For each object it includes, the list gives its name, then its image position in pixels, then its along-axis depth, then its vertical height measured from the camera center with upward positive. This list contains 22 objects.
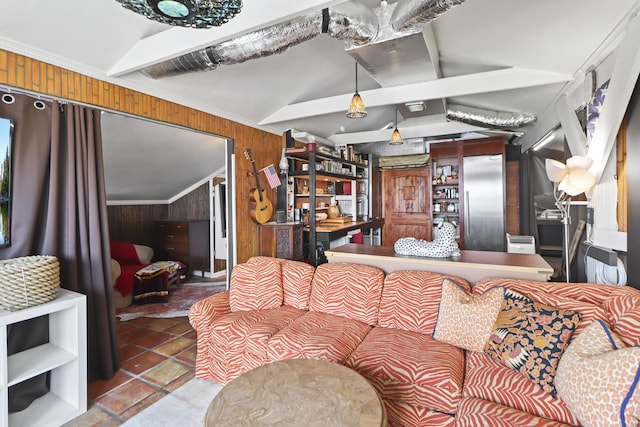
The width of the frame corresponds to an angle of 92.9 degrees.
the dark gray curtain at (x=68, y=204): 2.04 +0.08
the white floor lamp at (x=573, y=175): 2.23 +0.25
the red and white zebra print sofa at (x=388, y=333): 1.43 -0.81
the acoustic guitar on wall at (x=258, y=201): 4.16 +0.16
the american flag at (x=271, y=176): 4.36 +0.52
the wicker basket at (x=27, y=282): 1.72 -0.39
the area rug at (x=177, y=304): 3.61 -1.17
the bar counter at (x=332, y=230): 4.43 -0.29
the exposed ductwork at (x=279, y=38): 2.13 +1.27
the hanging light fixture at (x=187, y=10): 1.12 +0.79
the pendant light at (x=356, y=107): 2.86 +0.97
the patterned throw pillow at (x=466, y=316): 1.76 -0.65
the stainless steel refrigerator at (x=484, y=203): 5.04 +0.10
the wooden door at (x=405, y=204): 6.31 +0.12
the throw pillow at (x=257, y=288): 2.50 -0.63
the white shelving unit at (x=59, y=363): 1.81 -0.90
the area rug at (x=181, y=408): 1.85 -1.26
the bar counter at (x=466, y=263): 2.19 -0.42
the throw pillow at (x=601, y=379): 1.09 -0.67
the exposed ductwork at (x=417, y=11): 1.72 +1.21
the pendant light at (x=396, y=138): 4.31 +1.03
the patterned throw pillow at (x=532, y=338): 1.43 -0.66
